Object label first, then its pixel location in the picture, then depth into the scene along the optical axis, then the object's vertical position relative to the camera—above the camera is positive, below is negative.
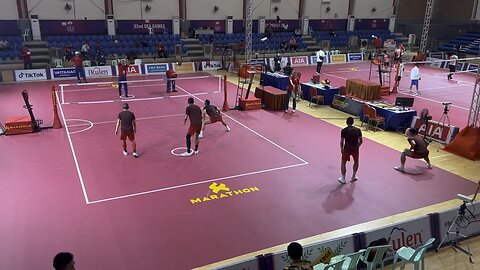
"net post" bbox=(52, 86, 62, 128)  17.08 -4.10
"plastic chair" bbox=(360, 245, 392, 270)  7.50 -4.04
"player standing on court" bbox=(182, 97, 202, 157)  13.99 -3.19
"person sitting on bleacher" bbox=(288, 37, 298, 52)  37.66 -2.33
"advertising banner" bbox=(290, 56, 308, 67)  34.75 -3.37
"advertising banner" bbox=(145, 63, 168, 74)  29.89 -3.51
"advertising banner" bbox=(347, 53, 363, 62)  37.44 -3.27
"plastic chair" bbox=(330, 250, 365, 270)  7.23 -3.96
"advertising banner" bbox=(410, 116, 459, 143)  16.09 -4.15
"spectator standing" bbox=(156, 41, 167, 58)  33.09 -2.60
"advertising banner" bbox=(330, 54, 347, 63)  36.28 -3.29
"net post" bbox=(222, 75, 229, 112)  20.35 -4.09
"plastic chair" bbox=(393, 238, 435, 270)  7.52 -4.03
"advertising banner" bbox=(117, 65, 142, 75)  29.70 -3.56
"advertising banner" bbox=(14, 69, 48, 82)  26.58 -3.62
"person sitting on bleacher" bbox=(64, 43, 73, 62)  29.91 -2.62
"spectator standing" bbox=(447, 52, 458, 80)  29.45 -3.19
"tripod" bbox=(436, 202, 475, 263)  9.22 -4.40
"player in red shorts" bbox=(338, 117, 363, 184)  11.78 -3.33
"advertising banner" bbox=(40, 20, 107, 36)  31.92 -0.88
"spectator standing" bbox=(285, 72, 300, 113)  19.84 -3.15
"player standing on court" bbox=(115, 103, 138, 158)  13.64 -3.33
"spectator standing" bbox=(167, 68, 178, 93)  23.10 -3.40
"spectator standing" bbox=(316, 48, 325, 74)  28.48 -2.67
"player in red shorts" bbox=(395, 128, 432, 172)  13.08 -3.78
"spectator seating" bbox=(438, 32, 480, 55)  40.09 -2.31
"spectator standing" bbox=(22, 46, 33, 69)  27.58 -2.70
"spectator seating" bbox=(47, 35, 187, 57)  31.70 -1.97
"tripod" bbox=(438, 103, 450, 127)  18.19 -4.26
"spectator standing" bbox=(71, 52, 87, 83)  24.94 -2.85
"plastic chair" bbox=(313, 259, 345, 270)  6.98 -3.92
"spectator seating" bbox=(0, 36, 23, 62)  29.28 -2.35
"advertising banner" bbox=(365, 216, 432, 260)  8.56 -4.23
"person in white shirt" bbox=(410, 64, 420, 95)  23.70 -3.03
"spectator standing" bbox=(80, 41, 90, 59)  30.19 -2.43
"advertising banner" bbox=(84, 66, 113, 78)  28.00 -3.57
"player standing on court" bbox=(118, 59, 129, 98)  21.58 -2.78
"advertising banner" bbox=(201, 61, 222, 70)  31.72 -3.49
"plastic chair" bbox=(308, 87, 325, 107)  21.71 -3.84
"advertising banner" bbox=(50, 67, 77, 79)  27.52 -3.59
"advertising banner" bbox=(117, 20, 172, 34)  34.38 -0.80
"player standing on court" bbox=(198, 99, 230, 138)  15.57 -3.45
